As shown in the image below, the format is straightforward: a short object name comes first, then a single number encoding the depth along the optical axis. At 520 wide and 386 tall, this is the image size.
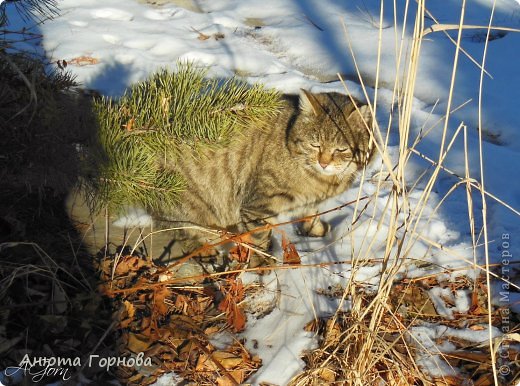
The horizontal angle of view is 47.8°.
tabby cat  3.25
